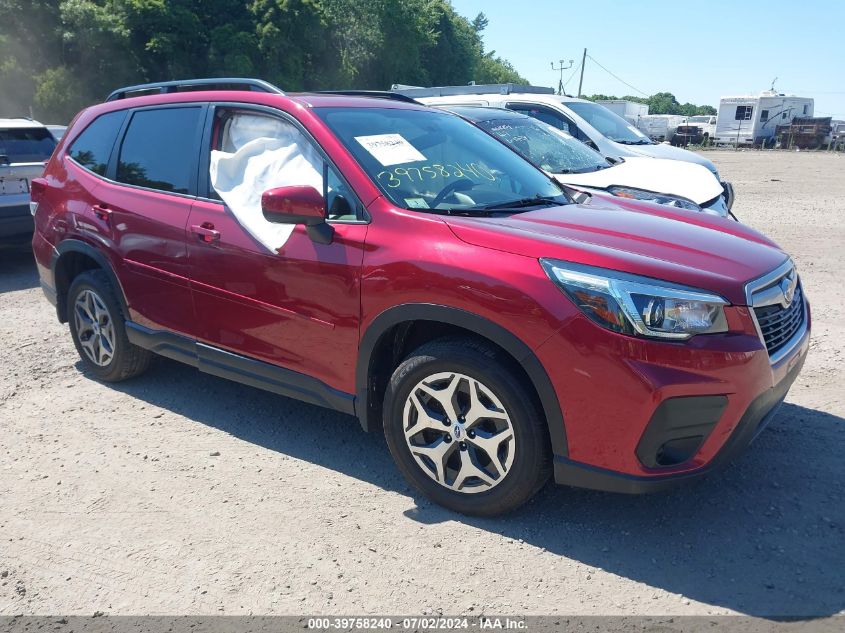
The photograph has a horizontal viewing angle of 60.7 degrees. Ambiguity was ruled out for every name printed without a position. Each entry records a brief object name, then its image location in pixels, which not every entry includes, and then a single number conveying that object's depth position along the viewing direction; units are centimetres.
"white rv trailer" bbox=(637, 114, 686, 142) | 5173
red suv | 278
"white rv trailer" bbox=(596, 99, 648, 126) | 4259
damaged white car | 712
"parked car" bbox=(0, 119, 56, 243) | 776
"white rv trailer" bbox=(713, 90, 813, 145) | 4706
